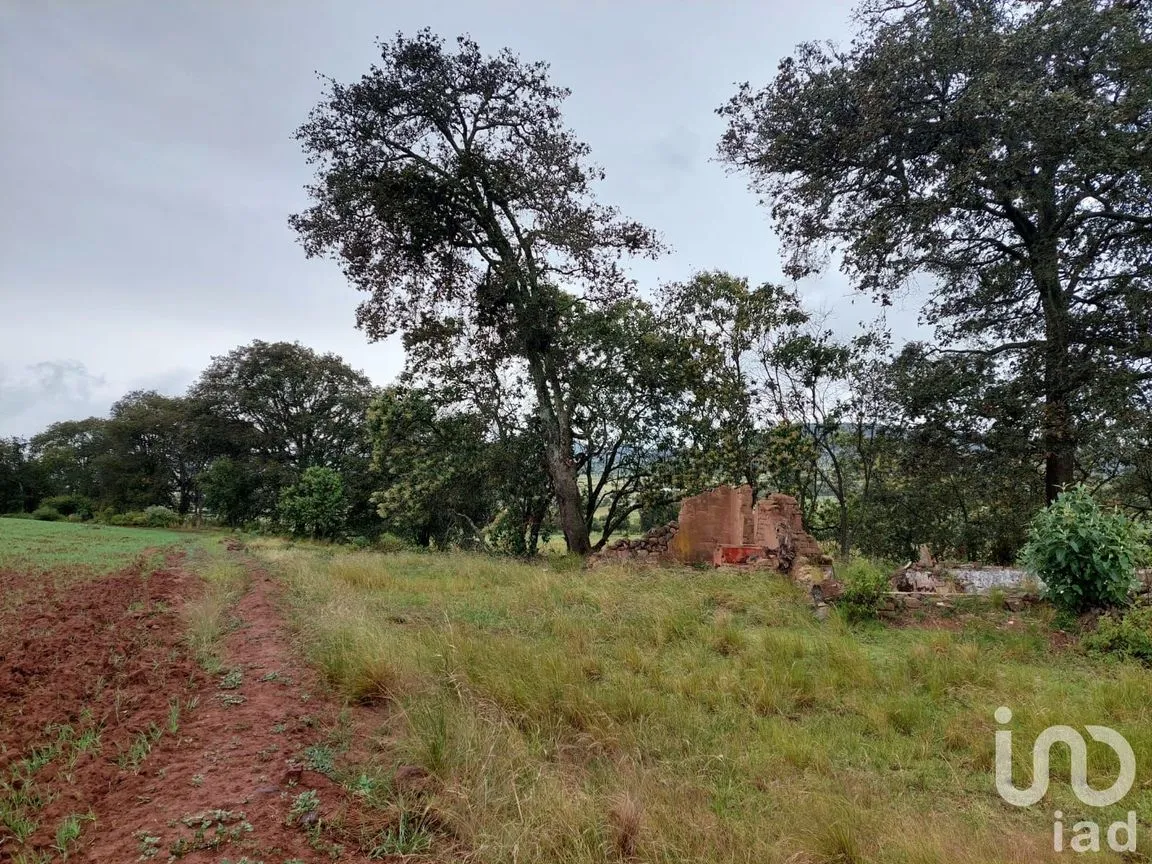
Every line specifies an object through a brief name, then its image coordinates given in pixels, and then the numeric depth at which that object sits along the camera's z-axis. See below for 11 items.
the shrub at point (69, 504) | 37.05
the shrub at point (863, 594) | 7.74
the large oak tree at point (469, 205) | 15.27
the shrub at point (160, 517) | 32.97
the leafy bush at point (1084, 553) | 6.67
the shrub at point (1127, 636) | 5.78
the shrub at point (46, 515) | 35.91
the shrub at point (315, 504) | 26.48
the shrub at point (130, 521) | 32.47
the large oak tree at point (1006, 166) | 9.57
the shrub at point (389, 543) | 24.00
